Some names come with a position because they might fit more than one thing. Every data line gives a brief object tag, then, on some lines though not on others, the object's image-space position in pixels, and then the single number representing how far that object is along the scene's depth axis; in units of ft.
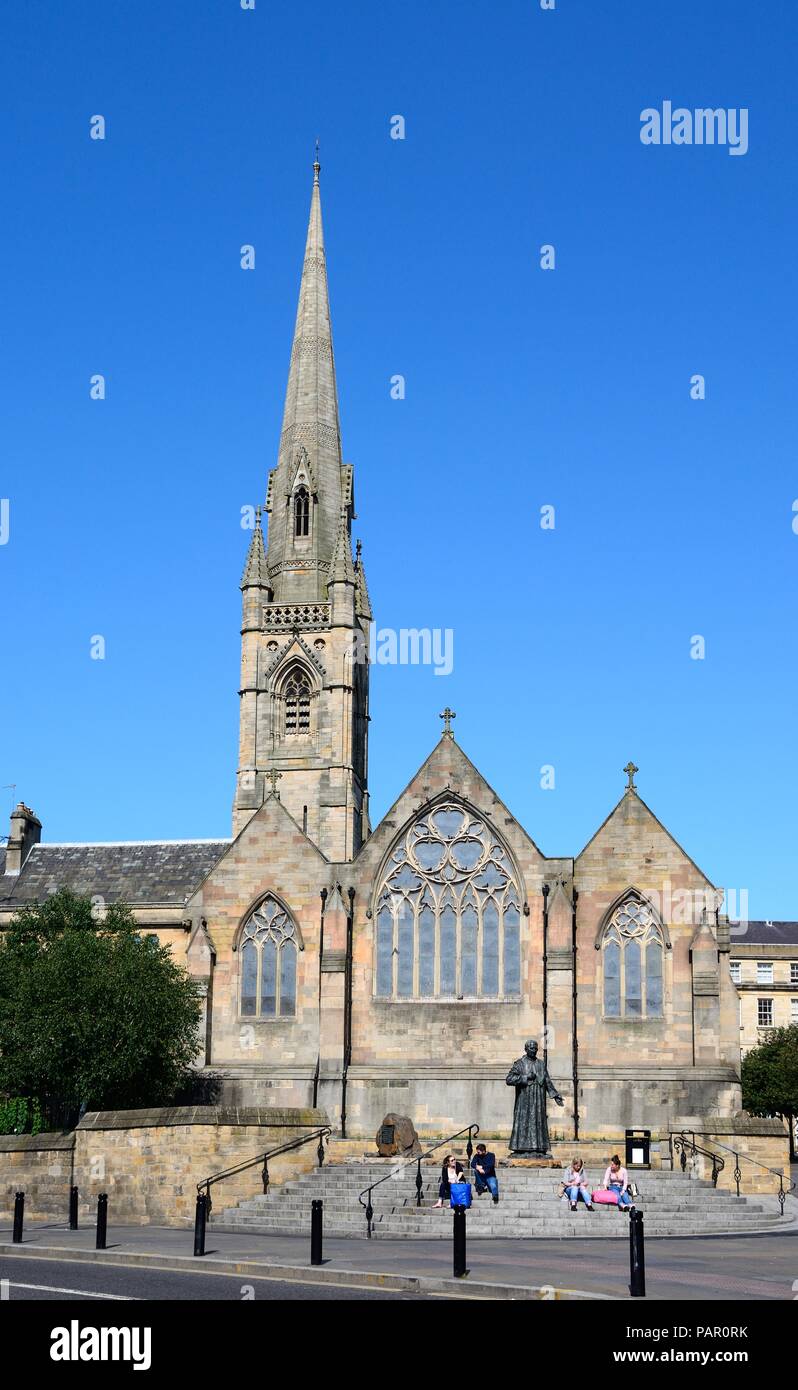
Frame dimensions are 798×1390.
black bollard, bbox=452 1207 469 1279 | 68.28
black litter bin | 118.42
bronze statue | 114.21
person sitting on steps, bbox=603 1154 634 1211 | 101.50
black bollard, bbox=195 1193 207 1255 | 80.28
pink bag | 101.30
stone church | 140.77
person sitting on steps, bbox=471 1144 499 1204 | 102.57
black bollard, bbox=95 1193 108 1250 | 86.69
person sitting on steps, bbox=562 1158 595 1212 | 101.81
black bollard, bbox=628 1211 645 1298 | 62.23
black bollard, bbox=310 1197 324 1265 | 74.33
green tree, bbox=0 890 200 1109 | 134.92
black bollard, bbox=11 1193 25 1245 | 93.91
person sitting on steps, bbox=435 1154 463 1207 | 98.68
